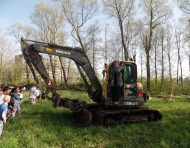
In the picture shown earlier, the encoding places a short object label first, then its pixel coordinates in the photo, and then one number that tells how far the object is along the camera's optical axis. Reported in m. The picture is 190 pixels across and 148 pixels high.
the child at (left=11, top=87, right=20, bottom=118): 7.75
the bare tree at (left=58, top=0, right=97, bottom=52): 23.01
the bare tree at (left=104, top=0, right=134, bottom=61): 21.20
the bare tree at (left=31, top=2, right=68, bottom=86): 26.30
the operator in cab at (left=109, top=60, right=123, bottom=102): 6.84
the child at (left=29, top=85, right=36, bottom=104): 10.75
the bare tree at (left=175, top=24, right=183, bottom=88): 23.84
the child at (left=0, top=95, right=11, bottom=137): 5.08
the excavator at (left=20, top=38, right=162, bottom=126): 6.91
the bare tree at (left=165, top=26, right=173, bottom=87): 23.94
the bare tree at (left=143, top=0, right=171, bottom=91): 20.75
